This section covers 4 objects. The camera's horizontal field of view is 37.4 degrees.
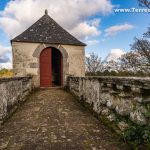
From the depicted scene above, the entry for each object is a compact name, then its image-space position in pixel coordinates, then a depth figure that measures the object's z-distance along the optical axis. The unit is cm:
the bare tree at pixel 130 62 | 1941
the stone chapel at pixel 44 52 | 1236
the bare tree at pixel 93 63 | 3516
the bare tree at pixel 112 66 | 2802
